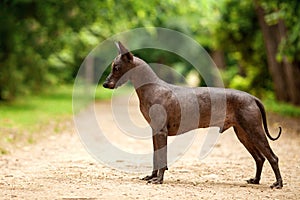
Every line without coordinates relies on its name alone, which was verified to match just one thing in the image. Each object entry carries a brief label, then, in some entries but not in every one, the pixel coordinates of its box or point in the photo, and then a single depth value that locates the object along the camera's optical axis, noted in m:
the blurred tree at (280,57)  20.30
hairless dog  8.85
